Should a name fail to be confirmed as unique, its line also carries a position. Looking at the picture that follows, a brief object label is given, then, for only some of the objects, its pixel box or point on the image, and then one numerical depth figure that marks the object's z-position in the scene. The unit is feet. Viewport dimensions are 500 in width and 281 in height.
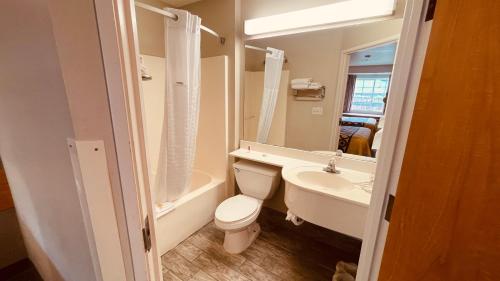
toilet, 5.51
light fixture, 4.57
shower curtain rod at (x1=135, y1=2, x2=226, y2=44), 4.63
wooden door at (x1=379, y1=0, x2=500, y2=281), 1.30
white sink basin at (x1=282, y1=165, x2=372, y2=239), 3.99
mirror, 4.96
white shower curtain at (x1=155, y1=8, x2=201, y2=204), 5.31
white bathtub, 5.61
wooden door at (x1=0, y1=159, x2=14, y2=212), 4.34
